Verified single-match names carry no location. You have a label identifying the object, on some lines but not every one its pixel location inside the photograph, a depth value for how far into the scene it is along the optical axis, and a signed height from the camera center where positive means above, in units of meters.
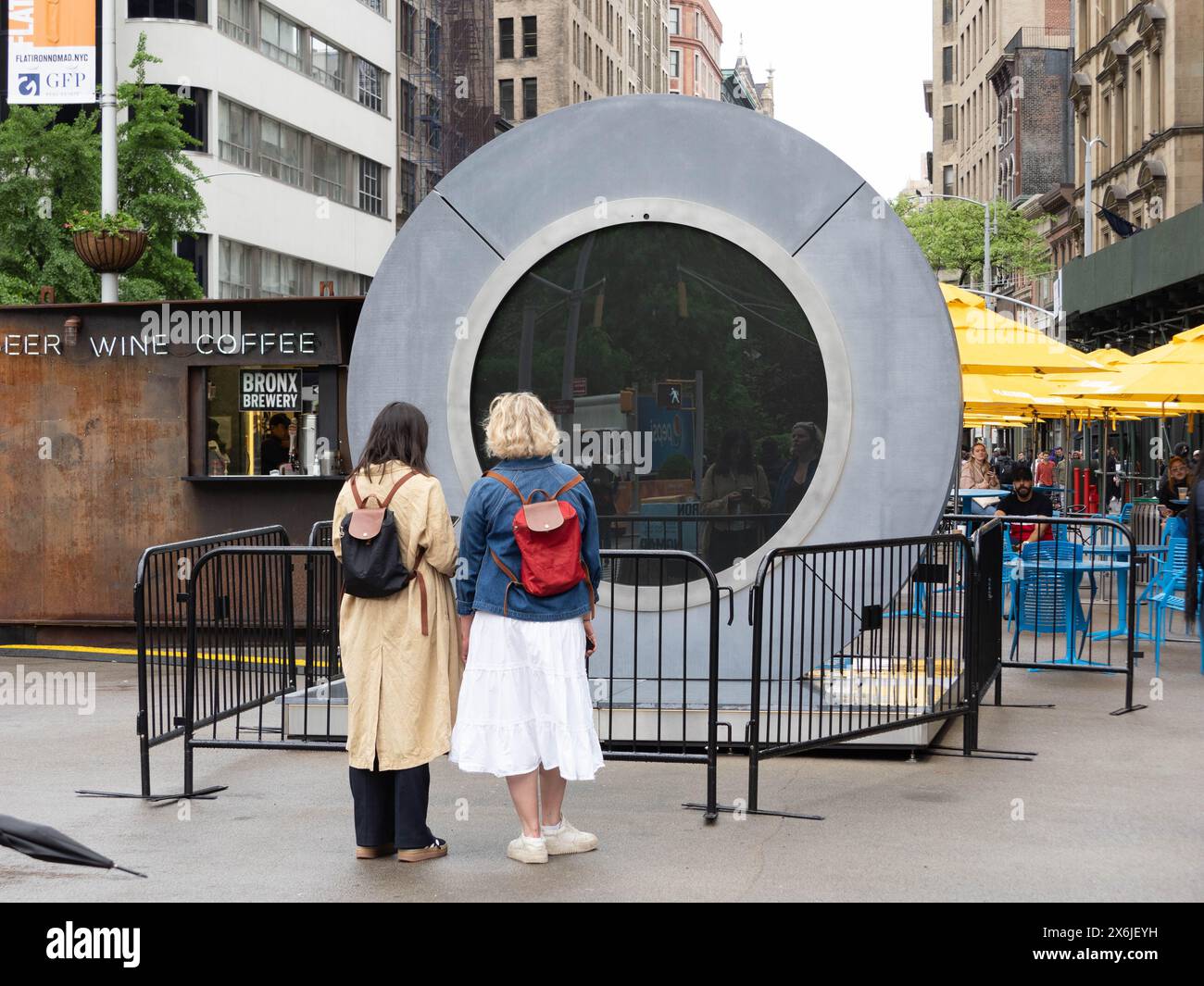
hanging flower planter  13.99 +2.25
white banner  18.34 +5.21
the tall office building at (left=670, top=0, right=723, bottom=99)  134.00 +38.59
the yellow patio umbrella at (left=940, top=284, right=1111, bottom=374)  16.14 +1.50
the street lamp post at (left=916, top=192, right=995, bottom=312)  62.62 +9.62
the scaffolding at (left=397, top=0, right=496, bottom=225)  57.97 +15.57
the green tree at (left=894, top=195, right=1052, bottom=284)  64.81 +10.78
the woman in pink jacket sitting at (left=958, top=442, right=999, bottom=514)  22.42 +0.19
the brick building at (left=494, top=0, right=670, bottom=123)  82.69 +23.46
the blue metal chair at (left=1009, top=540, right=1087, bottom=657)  11.29 -0.79
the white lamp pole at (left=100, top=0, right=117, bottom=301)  17.19 +4.15
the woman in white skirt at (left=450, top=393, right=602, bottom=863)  6.21 -0.60
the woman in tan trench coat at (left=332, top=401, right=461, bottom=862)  6.23 -0.72
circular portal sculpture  8.72 +1.04
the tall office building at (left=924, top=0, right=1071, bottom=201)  79.88 +23.59
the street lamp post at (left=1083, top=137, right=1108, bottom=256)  44.66 +7.77
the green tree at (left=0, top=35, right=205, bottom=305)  27.33 +5.49
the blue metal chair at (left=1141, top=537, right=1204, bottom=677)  11.48 -0.76
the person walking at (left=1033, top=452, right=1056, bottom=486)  29.27 +0.26
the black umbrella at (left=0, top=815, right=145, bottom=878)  3.44 -0.78
